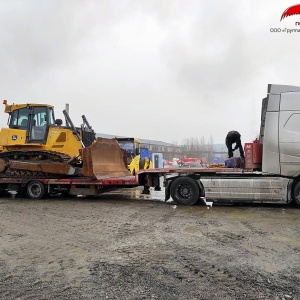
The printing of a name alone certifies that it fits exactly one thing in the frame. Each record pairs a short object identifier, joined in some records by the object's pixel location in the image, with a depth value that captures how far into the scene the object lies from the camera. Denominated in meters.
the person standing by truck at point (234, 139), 10.46
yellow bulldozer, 11.42
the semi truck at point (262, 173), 8.77
